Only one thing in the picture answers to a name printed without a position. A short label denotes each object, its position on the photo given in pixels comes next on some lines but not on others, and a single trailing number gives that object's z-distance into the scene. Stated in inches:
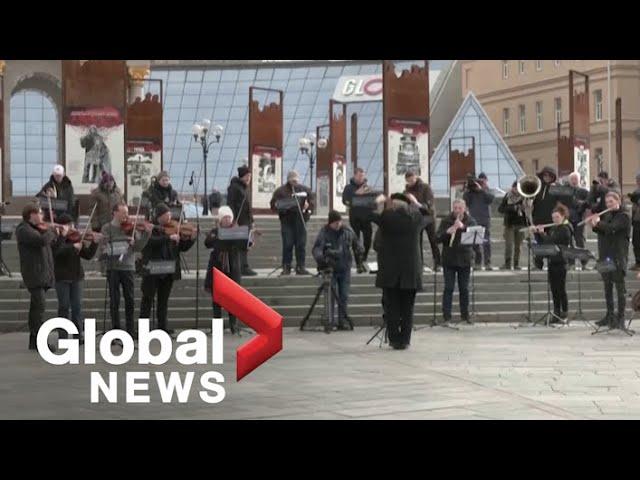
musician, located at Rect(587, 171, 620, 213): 842.8
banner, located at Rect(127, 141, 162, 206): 906.1
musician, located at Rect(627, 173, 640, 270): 820.0
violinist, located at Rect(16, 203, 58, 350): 608.4
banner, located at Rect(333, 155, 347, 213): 1301.7
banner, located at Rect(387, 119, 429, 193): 877.2
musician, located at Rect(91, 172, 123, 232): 762.2
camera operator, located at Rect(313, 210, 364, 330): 717.9
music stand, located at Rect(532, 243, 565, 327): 732.0
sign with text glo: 2140.7
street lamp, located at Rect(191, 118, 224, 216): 1427.2
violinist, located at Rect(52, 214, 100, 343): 631.2
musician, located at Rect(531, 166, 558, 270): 841.5
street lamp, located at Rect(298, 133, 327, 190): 1683.1
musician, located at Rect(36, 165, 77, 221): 774.6
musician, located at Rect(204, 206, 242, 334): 699.4
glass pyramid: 1708.9
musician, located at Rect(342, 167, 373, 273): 847.1
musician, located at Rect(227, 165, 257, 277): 817.5
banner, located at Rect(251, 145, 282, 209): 1049.5
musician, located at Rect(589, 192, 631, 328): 698.2
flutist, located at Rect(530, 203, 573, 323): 746.8
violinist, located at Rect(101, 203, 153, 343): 639.1
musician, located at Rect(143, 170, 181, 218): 788.6
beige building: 2361.0
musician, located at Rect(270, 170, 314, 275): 825.5
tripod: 717.3
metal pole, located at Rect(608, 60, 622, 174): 2299.5
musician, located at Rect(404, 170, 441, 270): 804.6
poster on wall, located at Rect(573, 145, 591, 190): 1080.8
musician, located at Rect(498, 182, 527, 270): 871.7
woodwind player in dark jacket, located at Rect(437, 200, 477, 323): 737.6
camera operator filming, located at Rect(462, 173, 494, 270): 893.8
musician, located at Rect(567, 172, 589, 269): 868.6
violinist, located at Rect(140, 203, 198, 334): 657.0
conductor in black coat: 611.2
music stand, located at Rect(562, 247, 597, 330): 715.4
